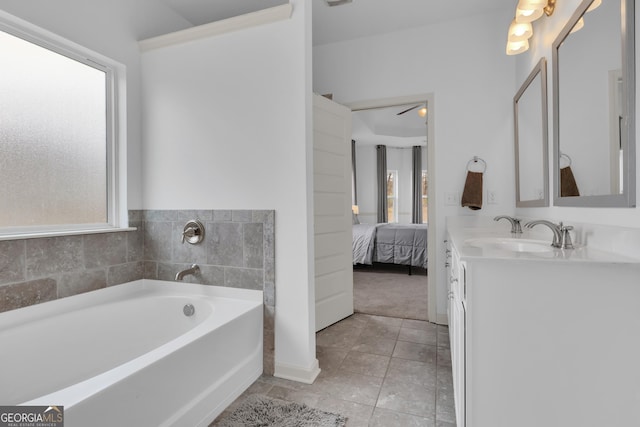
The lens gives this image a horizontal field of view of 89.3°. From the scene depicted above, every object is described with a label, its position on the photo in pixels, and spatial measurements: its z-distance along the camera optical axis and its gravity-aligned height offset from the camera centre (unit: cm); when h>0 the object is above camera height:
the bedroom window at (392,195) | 812 +40
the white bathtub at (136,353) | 120 -69
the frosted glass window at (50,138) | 179 +47
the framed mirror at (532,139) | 203 +49
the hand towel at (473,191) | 276 +16
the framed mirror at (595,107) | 121 +45
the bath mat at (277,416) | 157 -102
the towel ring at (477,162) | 282 +42
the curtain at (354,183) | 770 +69
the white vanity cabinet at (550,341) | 108 -46
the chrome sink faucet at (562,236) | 142 -12
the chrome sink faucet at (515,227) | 219 -12
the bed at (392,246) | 477 -53
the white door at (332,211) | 276 +1
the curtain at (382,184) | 780 +66
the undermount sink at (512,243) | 158 -17
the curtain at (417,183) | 781 +67
